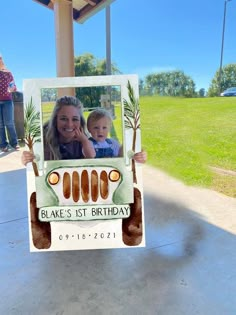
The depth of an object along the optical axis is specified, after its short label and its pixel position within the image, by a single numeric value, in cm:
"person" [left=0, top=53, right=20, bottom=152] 343
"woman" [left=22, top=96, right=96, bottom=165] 108
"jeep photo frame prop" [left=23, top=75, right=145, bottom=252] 107
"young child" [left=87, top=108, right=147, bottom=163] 110
